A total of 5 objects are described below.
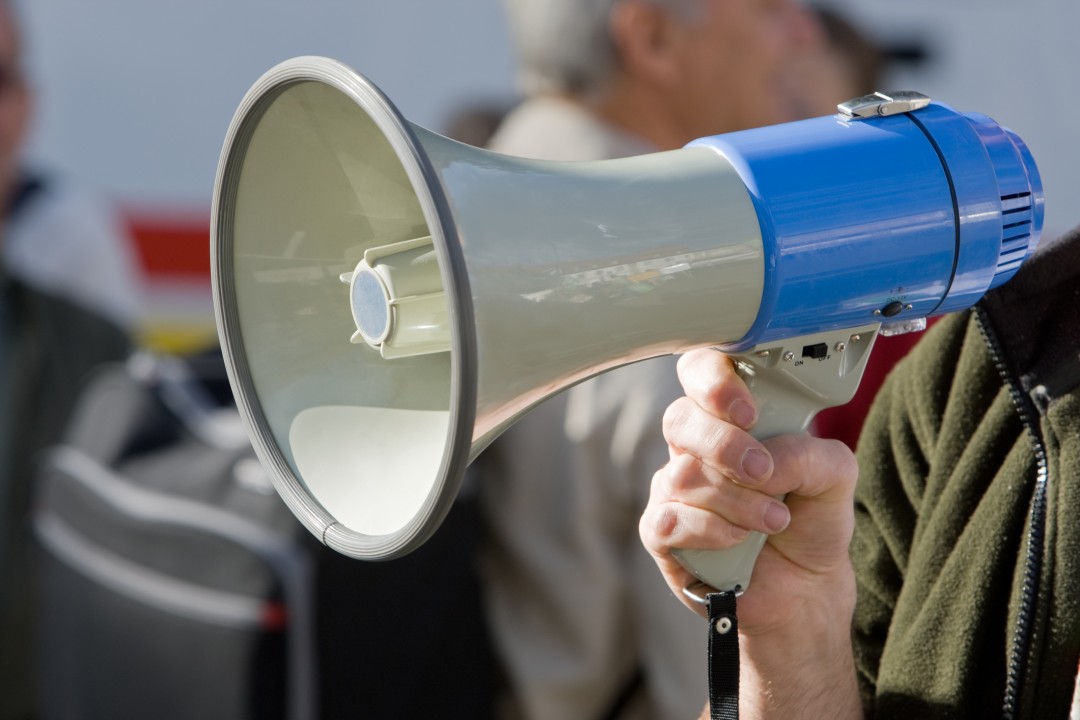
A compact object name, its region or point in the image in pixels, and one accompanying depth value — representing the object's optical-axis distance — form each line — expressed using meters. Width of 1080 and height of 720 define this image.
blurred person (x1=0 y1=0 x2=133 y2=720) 6.19
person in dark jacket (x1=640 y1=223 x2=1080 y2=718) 2.31
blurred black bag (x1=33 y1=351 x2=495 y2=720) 4.21
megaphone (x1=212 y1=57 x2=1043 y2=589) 1.98
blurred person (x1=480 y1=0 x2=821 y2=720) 4.30
